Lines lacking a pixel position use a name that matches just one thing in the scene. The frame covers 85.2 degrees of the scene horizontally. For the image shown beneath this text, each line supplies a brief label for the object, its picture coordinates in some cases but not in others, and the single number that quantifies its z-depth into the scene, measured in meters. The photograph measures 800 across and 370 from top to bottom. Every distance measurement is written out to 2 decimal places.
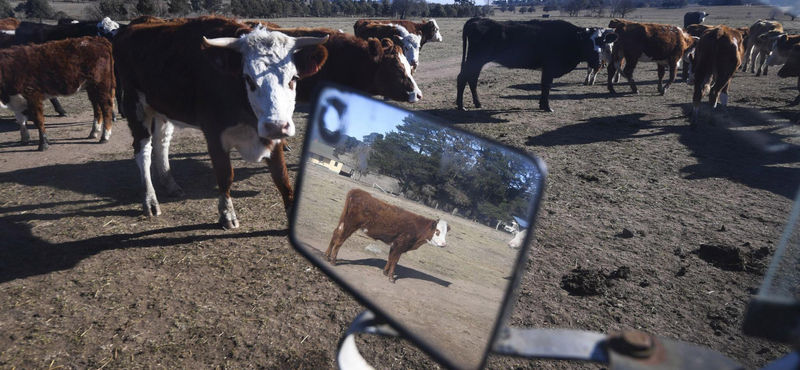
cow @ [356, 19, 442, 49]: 14.51
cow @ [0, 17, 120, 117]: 11.30
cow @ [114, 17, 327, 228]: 3.81
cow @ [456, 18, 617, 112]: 10.89
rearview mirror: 1.25
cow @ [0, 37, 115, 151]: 7.24
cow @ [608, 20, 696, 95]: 12.87
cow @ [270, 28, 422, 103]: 6.14
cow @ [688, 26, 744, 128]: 8.50
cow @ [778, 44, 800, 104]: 10.80
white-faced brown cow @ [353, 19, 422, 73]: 9.88
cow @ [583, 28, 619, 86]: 13.42
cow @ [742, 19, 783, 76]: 17.09
